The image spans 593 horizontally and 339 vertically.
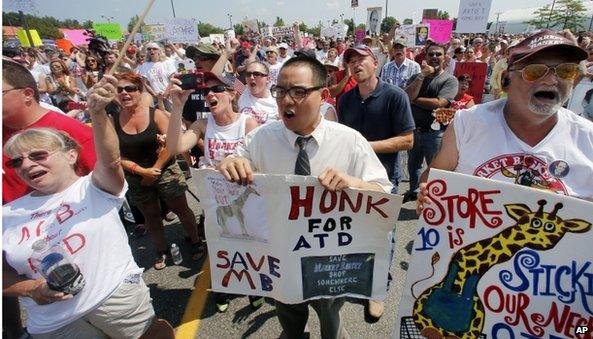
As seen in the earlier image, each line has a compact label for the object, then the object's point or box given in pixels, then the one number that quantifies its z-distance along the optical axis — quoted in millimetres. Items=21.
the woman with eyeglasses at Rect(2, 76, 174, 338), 1776
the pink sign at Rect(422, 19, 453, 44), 10906
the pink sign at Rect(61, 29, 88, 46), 25900
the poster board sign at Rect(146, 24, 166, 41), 10570
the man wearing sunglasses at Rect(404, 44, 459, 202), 4477
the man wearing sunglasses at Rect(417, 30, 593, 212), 1621
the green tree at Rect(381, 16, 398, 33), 55981
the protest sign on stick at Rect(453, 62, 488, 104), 6195
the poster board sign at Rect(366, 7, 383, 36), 11383
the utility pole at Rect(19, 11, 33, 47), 10621
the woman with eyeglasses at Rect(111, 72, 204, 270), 3291
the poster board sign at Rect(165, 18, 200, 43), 9984
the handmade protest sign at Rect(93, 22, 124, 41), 12625
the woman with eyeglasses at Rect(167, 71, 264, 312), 3027
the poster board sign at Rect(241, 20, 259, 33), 18895
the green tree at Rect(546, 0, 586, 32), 39969
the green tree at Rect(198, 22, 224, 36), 66312
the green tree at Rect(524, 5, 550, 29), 43853
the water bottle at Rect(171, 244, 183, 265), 3738
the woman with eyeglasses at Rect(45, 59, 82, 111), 7734
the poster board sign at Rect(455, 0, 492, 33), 8219
